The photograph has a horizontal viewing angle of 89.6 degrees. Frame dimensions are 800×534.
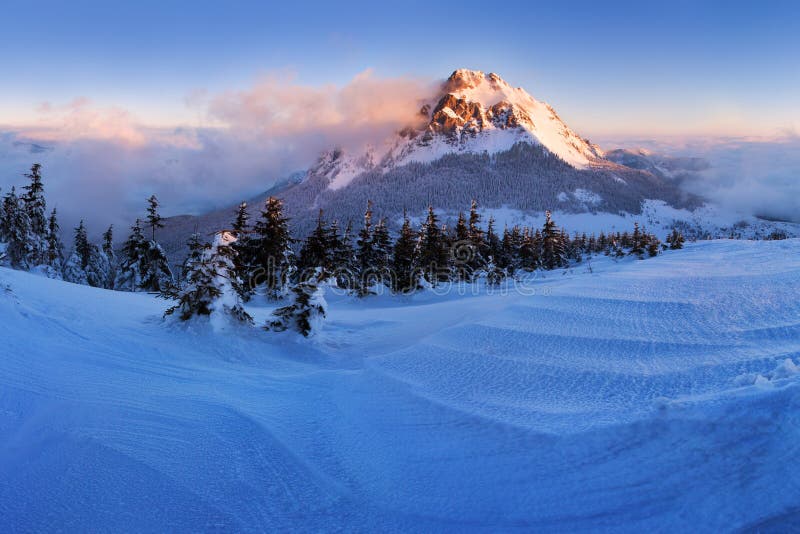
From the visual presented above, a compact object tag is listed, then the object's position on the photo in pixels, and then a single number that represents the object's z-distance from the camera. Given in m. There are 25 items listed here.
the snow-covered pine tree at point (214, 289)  8.28
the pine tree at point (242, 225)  21.88
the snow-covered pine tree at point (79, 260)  37.75
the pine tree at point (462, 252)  30.41
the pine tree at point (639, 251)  38.12
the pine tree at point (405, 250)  30.10
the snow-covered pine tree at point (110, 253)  43.86
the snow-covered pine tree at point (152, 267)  30.09
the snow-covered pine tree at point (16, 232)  31.20
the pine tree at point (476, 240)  34.12
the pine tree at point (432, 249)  29.08
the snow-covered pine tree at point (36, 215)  32.41
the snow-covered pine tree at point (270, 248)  22.88
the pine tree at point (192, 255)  8.82
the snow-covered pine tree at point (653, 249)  32.78
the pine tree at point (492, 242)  43.07
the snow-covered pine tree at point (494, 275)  22.10
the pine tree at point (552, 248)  46.72
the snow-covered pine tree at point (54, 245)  37.63
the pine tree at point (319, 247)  27.88
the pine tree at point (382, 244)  33.47
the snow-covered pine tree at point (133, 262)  30.05
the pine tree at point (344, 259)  25.61
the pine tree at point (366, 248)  33.02
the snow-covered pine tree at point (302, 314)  8.86
